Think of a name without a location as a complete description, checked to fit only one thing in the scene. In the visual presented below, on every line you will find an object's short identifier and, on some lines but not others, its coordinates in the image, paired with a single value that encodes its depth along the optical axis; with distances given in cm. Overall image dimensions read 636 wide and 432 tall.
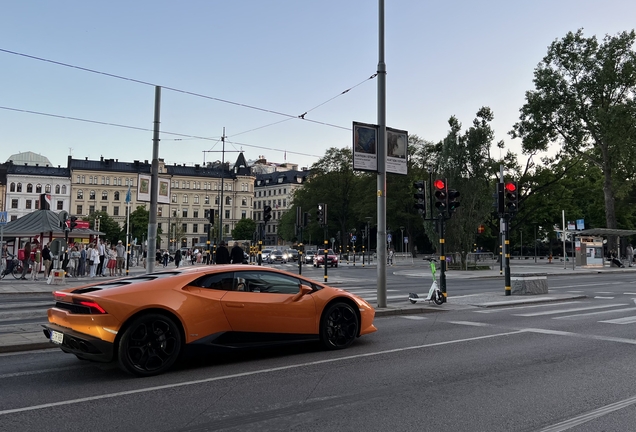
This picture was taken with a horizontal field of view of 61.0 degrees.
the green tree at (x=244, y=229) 13000
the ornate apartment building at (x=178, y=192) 12294
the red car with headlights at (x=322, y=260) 4612
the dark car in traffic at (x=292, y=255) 6393
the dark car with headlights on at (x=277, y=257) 5925
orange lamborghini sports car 633
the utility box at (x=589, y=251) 4453
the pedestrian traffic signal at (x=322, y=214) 2617
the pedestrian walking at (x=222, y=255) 1593
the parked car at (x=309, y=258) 5368
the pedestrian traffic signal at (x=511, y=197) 1753
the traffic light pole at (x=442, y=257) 1505
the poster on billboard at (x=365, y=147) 1307
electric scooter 1416
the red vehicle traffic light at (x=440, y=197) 1573
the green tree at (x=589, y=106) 4306
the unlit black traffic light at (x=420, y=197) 1560
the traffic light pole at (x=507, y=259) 1720
